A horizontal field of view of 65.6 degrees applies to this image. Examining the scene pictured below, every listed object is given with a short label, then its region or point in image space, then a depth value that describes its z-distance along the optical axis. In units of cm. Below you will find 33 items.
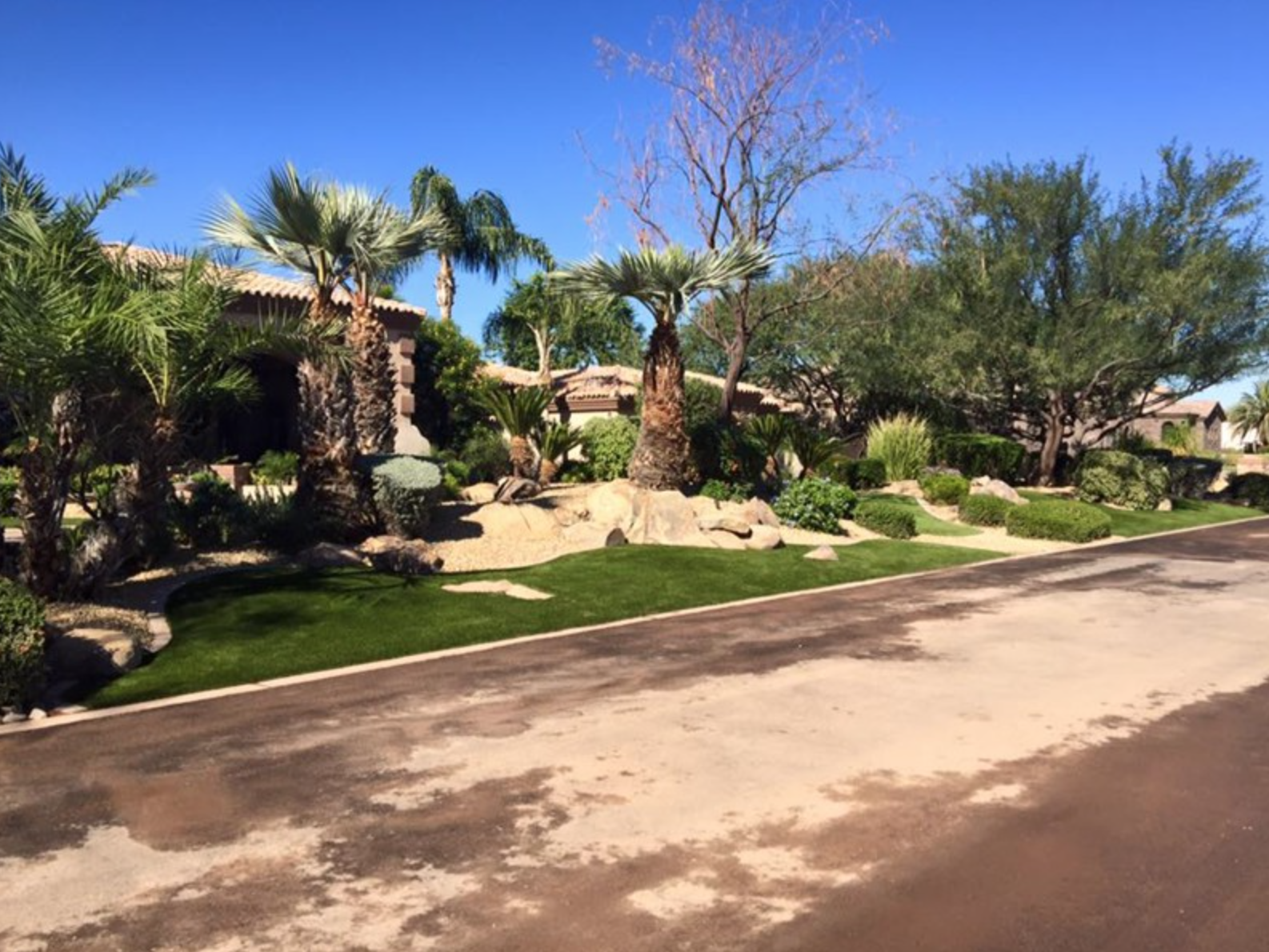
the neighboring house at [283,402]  2595
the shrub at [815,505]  2002
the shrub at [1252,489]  3256
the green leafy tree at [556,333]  4856
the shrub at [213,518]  1453
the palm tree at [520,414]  2075
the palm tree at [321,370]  1459
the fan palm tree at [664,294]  1920
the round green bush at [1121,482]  2812
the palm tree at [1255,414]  6125
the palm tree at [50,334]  898
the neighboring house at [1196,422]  5980
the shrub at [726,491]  2075
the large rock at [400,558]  1398
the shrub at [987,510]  2286
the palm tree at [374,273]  1500
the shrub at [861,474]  2691
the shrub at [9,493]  1838
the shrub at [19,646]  742
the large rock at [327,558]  1377
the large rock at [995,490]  2522
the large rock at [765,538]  1753
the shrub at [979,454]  2991
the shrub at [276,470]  2355
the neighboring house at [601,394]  3259
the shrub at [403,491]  1546
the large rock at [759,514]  1906
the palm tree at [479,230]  3912
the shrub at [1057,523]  2081
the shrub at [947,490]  2484
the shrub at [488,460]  2530
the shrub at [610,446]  2516
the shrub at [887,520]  2048
